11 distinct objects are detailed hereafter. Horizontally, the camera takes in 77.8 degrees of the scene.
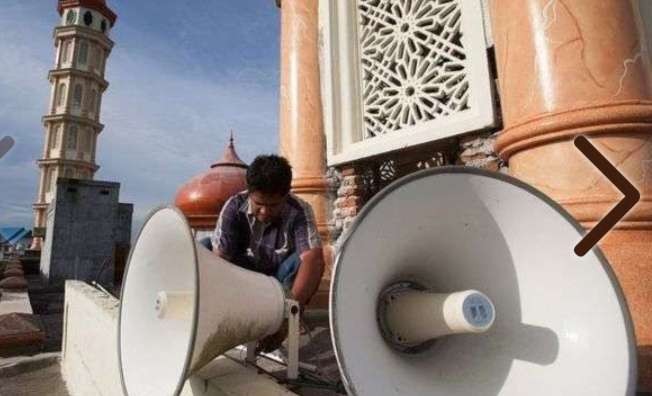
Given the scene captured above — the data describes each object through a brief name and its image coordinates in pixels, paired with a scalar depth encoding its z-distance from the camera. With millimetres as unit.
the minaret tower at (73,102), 28438
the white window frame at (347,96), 3641
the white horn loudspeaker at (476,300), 1082
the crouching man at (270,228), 2008
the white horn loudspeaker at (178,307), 1302
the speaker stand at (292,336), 1563
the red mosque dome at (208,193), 8094
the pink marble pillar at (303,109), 4633
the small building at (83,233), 11539
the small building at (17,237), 26375
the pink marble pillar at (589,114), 1926
